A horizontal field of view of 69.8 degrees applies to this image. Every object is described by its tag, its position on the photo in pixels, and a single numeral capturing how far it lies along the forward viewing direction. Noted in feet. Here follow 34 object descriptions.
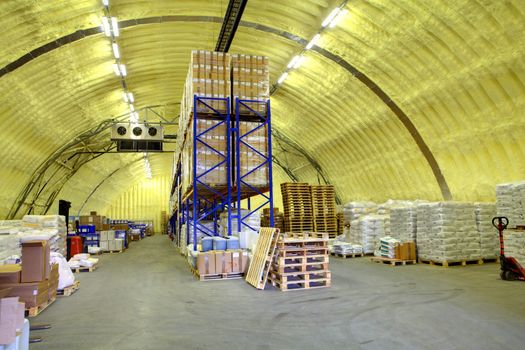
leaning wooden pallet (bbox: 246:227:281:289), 26.05
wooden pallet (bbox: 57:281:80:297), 24.93
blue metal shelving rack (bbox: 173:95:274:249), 36.16
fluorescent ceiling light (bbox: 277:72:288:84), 55.88
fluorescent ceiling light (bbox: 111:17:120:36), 40.69
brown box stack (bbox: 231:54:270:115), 38.37
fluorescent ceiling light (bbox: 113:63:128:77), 50.55
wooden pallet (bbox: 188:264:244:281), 29.48
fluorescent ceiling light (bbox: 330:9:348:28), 39.55
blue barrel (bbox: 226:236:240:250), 31.96
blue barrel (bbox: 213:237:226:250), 31.63
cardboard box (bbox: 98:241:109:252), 59.31
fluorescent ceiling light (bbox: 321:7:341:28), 39.01
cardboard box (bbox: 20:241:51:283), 20.40
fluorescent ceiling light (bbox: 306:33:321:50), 44.27
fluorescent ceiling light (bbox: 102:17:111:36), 39.65
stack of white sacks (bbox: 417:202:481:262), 35.55
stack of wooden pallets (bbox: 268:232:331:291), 25.49
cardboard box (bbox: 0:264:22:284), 20.37
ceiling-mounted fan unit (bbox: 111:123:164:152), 59.62
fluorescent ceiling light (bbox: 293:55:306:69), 51.23
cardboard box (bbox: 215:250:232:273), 29.84
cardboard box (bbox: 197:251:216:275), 29.48
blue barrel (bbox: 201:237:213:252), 31.86
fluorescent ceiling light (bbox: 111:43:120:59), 45.34
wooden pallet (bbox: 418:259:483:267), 35.44
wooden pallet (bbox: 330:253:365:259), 45.37
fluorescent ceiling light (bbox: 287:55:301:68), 51.20
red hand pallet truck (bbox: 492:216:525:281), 26.86
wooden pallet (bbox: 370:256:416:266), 36.96
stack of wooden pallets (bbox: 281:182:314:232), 59.36
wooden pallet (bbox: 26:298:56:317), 19.58
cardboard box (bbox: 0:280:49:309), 19.76
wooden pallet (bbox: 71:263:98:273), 36.38
